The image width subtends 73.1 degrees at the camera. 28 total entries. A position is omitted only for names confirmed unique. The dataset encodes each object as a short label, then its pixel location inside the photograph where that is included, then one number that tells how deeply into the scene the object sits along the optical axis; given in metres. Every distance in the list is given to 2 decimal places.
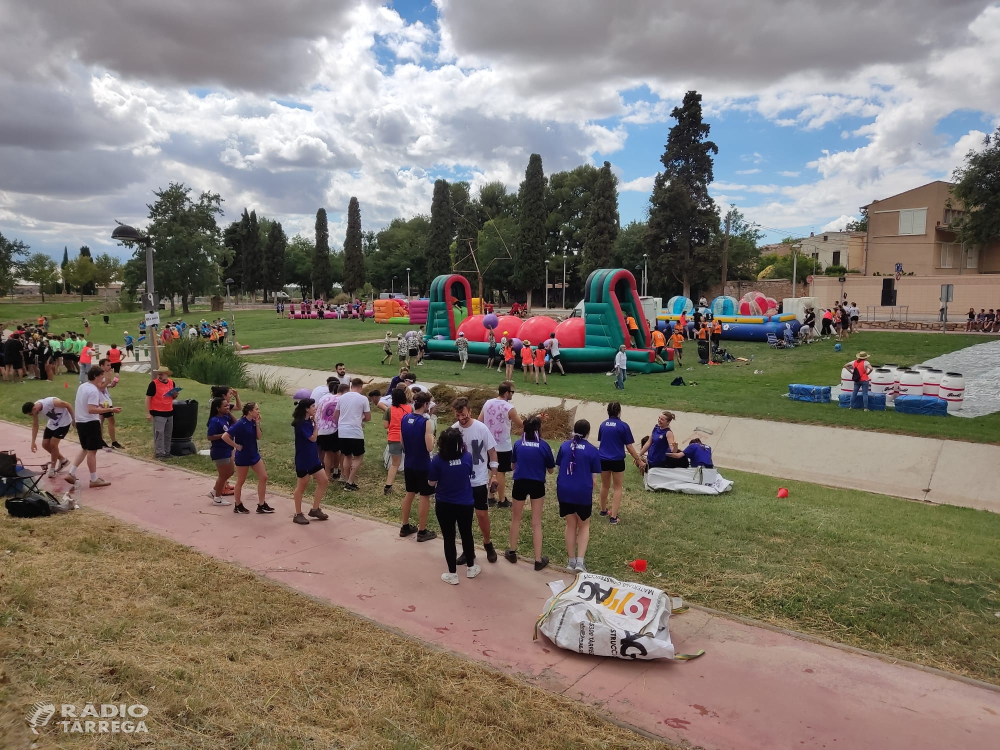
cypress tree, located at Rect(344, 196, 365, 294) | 73.81
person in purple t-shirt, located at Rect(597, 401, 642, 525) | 7.94
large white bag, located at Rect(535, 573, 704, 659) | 4.87
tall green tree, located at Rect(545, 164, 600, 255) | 65.56
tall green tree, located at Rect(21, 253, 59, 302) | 86.44
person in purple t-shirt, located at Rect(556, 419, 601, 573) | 6.40
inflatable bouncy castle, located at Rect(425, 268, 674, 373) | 21.95
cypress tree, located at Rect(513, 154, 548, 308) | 56.69
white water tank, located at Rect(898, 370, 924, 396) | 15.09
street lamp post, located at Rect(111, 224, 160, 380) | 11.26
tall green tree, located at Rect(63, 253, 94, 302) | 83.94
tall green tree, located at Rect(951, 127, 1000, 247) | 39.12
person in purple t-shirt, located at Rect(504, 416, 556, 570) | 6.64
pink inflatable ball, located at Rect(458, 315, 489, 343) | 25.41
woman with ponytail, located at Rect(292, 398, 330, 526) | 7.67
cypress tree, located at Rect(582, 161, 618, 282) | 54.91
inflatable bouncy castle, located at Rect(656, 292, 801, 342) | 27.56
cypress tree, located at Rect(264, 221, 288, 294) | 82.38
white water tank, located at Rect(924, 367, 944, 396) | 14.91
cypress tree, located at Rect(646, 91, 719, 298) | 47.40
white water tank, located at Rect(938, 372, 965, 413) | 14.88
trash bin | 11.19
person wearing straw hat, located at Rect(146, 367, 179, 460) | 10.75
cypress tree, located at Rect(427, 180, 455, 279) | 64.19
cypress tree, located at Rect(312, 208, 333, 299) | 76.62
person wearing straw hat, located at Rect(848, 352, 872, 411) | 15.14
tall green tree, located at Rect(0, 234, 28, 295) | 65.69
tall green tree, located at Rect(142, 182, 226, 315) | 55.69
